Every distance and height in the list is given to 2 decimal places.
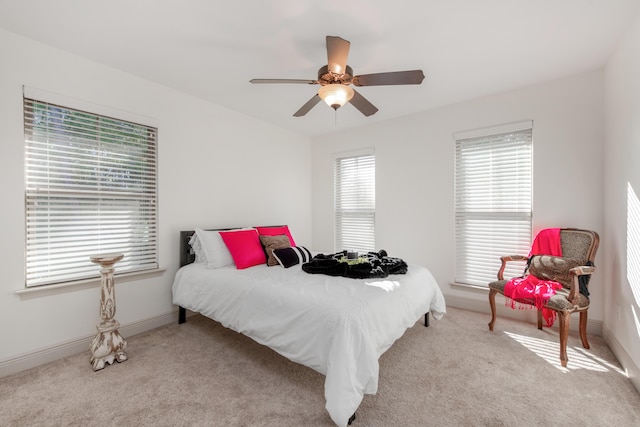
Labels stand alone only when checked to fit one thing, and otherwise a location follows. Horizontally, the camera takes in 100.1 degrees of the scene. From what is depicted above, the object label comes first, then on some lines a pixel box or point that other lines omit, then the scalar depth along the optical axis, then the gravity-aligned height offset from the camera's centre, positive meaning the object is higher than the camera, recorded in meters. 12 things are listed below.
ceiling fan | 1.90 +1.02
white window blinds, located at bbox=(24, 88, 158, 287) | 2.25 +0.19
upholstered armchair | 2.25 -0.61
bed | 1.60 -0.77
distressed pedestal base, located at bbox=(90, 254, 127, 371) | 2.21 -0.98
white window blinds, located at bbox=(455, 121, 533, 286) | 3.12 +0.14
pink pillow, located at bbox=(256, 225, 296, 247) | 3.55 -0.27
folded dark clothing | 2.42 -0.53
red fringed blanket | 2.38 -0.69
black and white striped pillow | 2.92 -0.50
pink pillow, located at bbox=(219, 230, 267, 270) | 2.89 -0.41
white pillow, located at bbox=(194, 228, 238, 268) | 2.91 -0.42
